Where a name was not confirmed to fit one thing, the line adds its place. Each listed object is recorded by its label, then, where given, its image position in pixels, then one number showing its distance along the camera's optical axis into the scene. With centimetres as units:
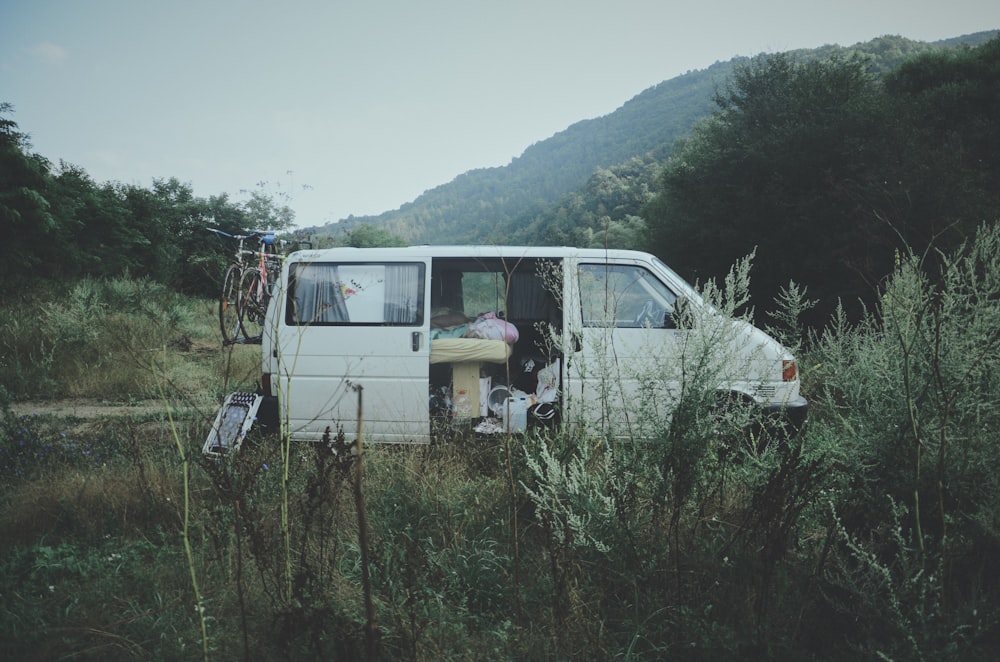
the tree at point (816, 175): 1065
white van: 421
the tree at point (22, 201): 1430
